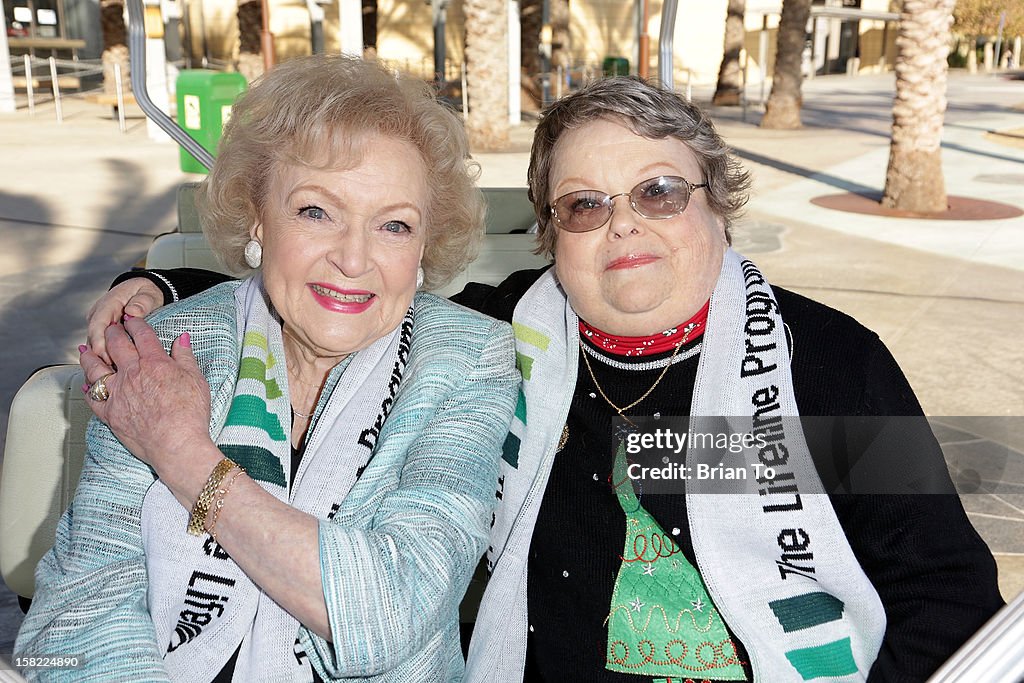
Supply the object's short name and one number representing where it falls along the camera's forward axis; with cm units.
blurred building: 2700
